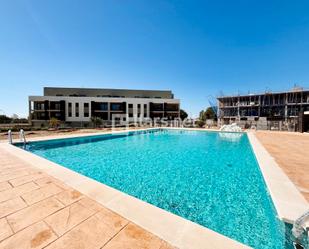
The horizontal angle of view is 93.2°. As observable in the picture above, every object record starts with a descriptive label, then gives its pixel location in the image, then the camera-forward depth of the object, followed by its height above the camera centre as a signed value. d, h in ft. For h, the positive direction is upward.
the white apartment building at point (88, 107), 100.63 +8.46
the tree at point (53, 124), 76.15 -3.04
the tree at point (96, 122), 81.45 -1.81
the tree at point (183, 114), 169.82 +7.54
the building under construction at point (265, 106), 103.30 +12.00
